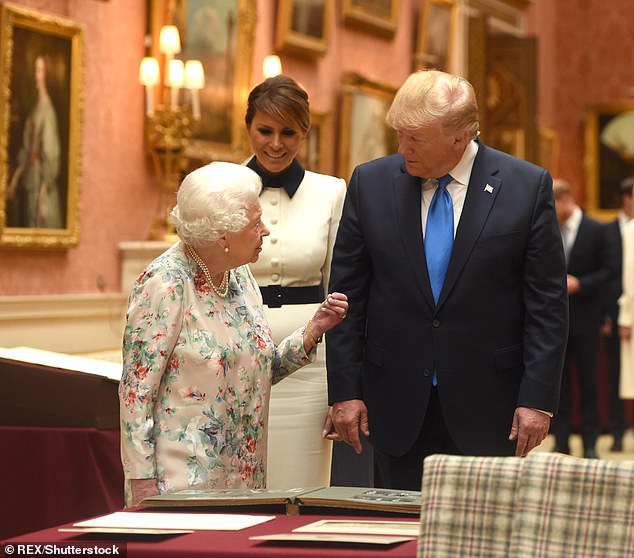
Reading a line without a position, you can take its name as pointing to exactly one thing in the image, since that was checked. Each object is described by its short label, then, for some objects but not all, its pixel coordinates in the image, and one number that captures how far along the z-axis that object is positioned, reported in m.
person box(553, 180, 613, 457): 10.32
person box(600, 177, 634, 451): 11.33
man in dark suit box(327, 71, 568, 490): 3.78
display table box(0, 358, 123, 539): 4.66
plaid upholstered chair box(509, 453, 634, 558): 2.20
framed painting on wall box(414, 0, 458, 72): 12.76
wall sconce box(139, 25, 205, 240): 7.93
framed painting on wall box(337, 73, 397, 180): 11.10
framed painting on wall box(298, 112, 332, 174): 10.52
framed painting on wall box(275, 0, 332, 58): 9.96
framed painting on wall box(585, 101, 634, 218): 18.08
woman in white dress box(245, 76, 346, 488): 4.44
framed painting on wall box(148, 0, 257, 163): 8.28
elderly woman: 3.36
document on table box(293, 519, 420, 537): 2.56
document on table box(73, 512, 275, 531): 2.64
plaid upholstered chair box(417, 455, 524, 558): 2.29
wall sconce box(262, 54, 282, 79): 9.12
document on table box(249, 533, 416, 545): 2.45
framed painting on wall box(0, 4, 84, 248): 6.83
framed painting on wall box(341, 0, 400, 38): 11.27
